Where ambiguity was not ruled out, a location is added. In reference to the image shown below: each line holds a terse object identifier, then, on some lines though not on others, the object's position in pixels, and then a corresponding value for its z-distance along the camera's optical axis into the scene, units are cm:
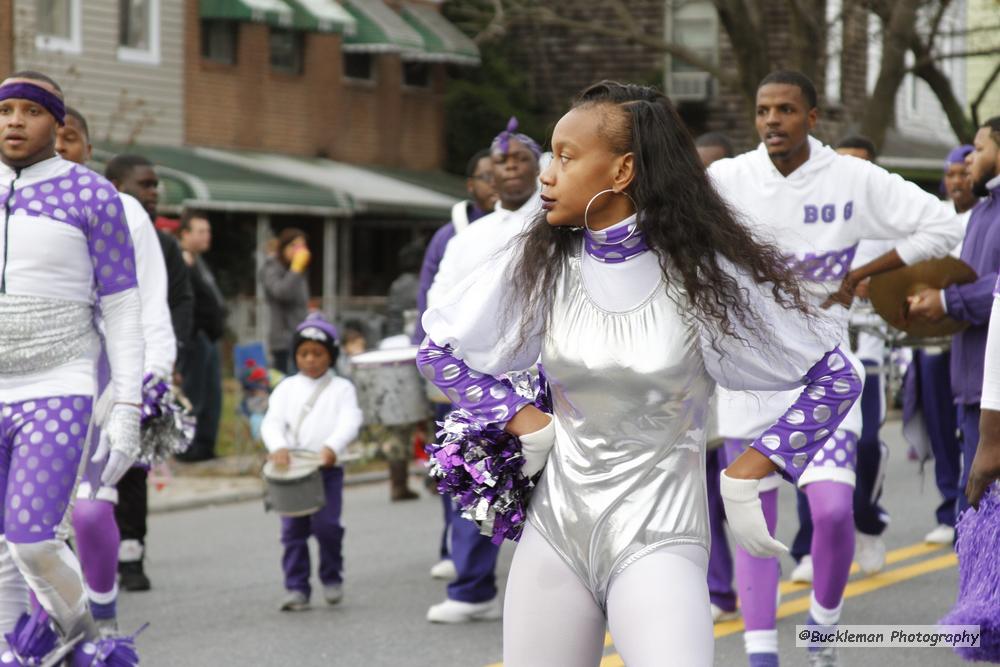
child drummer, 1252
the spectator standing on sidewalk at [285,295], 2579
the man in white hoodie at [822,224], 968
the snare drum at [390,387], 1396
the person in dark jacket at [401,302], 2090
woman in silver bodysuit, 593
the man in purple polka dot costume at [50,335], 836
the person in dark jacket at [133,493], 1334
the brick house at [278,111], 3574
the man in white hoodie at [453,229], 1319
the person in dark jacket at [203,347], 1734
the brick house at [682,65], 4606
